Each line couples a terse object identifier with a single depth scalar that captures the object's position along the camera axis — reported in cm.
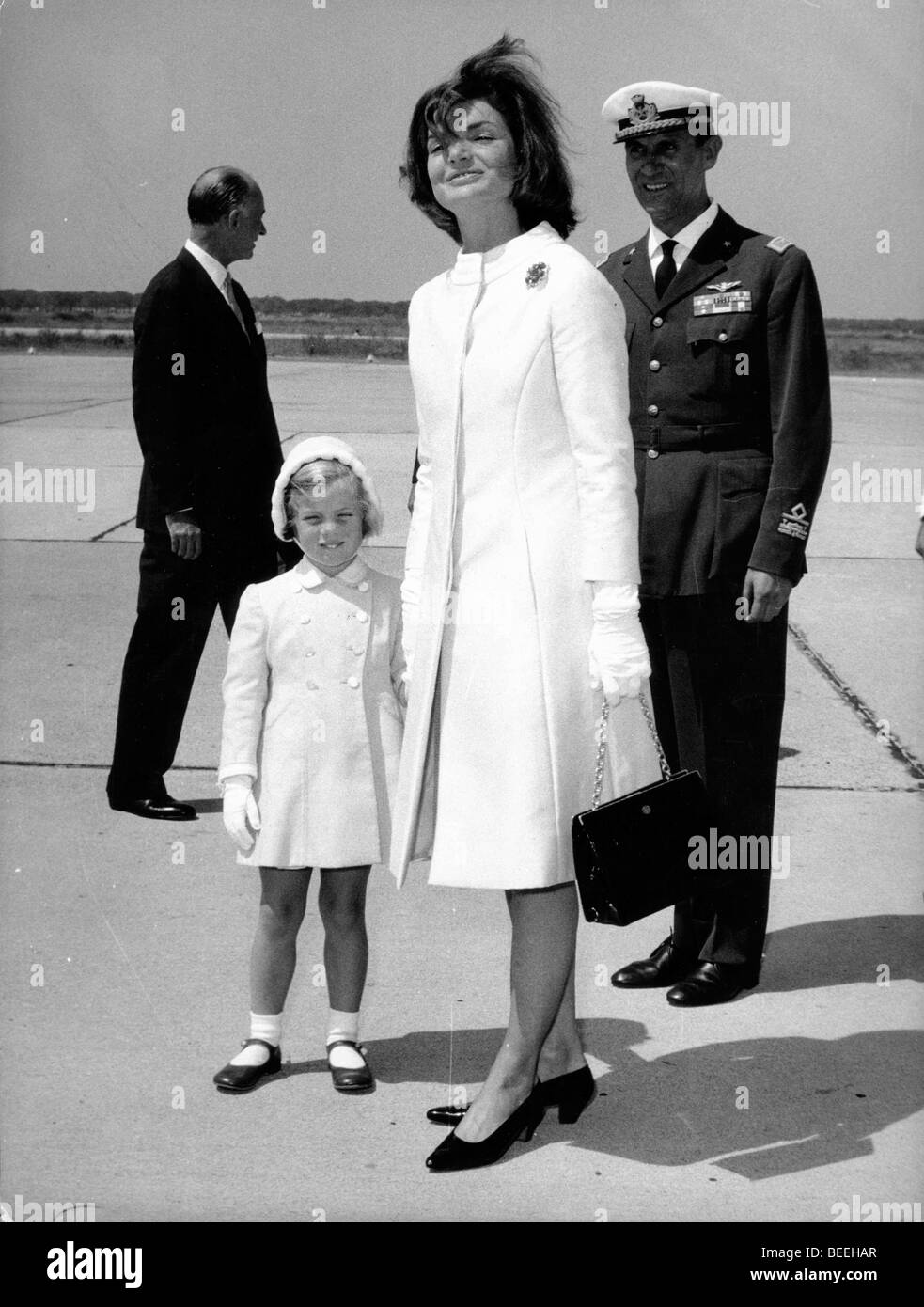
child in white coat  356
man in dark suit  490
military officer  385
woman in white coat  319
